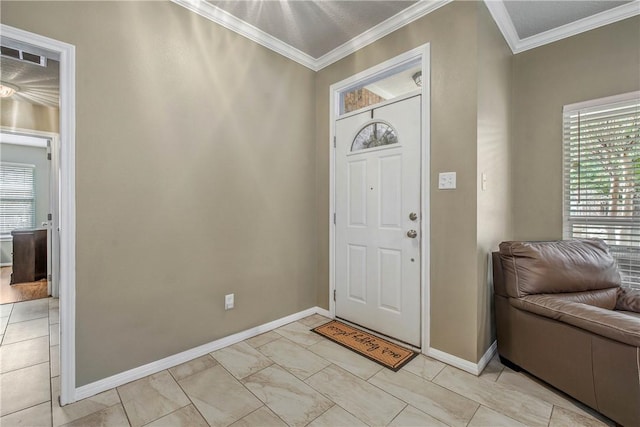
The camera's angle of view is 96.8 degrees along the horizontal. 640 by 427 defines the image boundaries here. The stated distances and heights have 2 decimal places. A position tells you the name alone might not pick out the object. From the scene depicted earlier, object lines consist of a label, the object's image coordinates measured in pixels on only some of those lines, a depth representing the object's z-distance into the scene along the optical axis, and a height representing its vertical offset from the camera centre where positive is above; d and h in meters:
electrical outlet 2.41 -0.77
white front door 2.36 -0.06
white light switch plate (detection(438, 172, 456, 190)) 2.11 +0.24
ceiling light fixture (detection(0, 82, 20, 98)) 3.09 +1.35
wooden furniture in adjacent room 4.51 -0.72
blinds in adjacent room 5.55 +0.29
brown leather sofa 1.45 -0.65
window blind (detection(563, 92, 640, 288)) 2.21 +0.31
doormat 2.17 -1.12
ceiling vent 1.89 +1.09
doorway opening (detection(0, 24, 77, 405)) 1.68 -0.01
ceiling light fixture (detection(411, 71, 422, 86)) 2.47 +1.19
